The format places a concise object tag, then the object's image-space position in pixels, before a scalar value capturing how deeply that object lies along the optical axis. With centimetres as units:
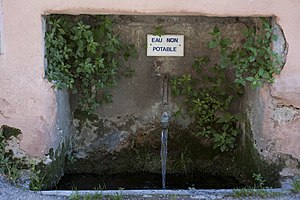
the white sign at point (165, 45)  324
